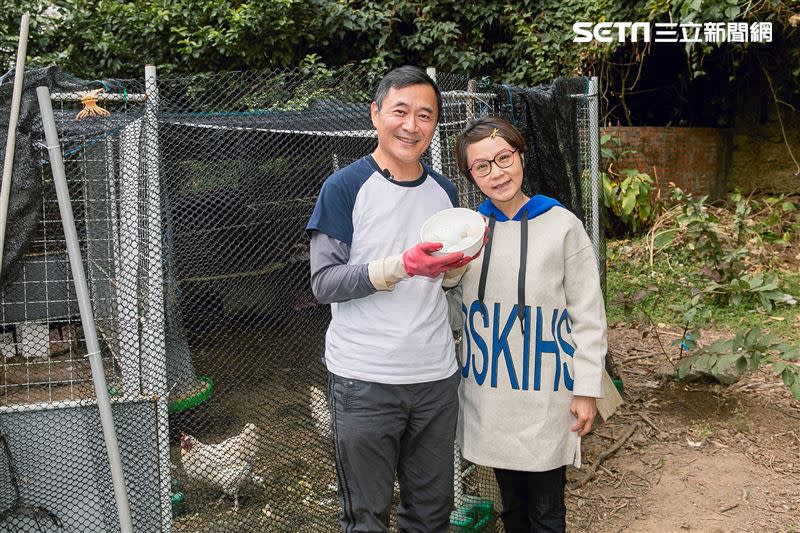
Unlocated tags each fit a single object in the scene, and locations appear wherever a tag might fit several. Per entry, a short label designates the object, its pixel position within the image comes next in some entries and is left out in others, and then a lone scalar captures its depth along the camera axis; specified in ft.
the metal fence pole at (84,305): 8.29
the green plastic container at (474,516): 10.94
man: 6.93
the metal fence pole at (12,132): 8.29
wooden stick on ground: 13.12
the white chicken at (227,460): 10.90
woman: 7.72
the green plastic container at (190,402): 11.46
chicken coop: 9.30
